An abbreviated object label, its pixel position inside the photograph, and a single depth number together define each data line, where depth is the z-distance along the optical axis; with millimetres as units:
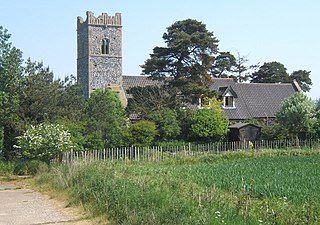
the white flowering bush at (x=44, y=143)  23609
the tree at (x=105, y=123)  30516
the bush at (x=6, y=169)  25938
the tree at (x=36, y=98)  27875
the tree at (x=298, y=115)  36750
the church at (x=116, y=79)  47125
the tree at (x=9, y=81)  25875
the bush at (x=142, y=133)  31609
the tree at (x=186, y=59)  39969
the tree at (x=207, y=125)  35281
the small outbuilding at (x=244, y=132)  37562
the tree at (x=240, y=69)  70438
